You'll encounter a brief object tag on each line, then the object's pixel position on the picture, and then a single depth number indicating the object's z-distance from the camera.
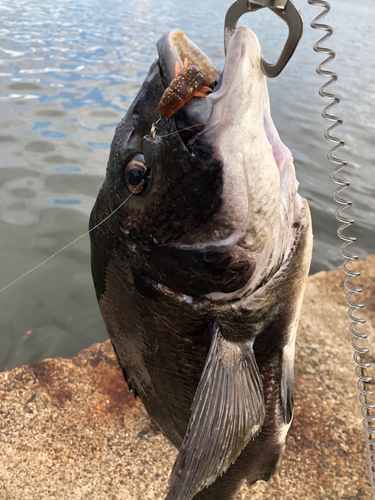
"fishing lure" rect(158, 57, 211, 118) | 0.18
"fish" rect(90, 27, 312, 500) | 0.21
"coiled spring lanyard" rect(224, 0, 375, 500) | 0.17
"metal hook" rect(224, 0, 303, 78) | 0.17
